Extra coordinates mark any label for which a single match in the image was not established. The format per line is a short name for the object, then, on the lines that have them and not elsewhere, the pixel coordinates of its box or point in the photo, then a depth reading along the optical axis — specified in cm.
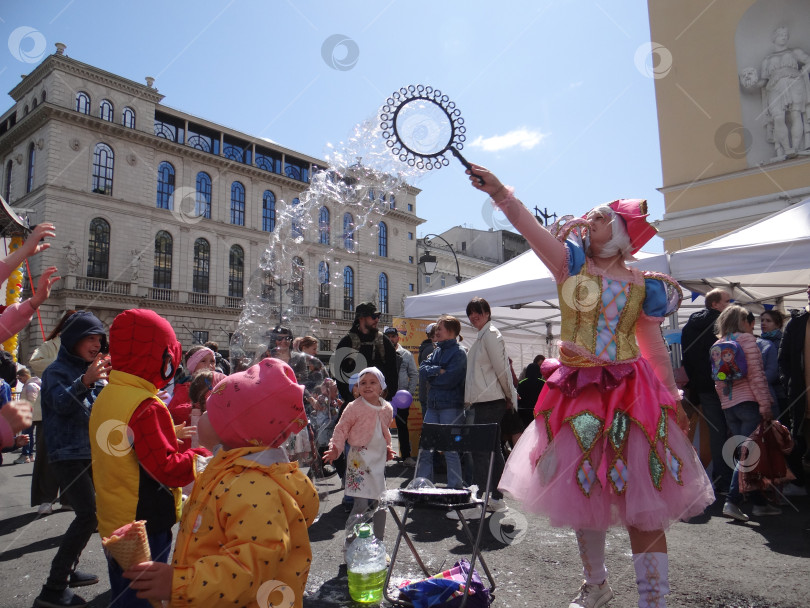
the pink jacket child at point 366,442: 396
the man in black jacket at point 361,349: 572
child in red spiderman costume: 219
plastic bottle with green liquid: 313
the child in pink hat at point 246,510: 139
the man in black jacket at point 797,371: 456
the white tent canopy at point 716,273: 530
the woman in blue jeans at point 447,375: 559
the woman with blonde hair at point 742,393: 476
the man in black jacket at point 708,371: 566
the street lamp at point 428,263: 1227
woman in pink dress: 226
